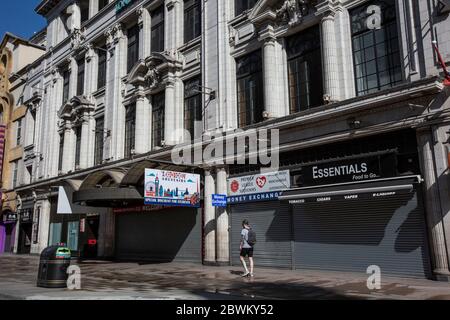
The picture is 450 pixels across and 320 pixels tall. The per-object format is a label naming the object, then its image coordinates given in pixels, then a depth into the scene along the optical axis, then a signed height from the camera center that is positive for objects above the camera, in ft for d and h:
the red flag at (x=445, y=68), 40.40 +15.60
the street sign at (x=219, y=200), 60.55 +6.16
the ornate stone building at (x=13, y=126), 122.83 +36.90
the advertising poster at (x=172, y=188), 58.29 +7.90
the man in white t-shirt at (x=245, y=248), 48.96 -0.33
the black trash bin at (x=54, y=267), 38.68 -1.58
